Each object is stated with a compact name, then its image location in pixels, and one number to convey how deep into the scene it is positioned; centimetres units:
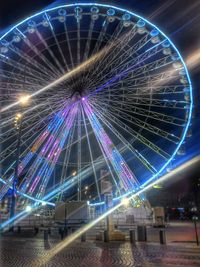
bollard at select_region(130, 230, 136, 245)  1041
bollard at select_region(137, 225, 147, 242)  1075
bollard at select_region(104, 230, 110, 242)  1089
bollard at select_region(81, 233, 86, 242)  1120
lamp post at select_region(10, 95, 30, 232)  1109
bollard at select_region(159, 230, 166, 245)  968
